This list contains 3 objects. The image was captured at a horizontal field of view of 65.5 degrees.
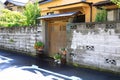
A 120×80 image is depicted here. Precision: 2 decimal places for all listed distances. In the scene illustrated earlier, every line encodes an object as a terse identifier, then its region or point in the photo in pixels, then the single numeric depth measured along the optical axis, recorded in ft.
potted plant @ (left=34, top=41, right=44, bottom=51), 18.19
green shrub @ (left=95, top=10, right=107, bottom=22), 16.78
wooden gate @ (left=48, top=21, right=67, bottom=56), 17.04
